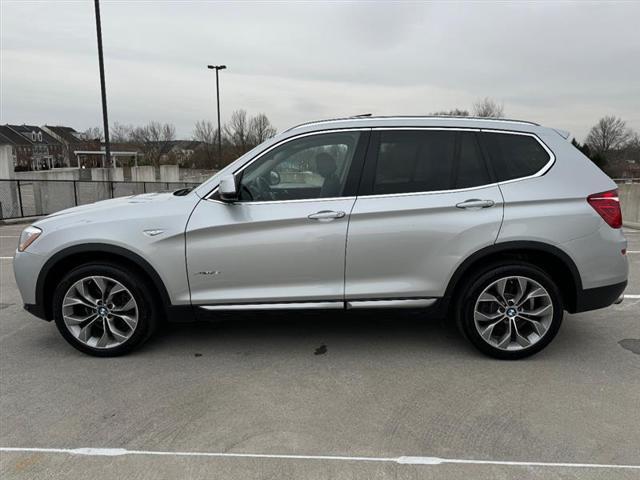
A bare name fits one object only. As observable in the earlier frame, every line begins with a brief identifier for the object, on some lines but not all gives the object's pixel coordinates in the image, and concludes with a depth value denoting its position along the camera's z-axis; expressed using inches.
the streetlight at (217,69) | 1330.0
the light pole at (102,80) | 668.7
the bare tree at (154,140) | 2446.0
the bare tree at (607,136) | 2591.3
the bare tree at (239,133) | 2126.8
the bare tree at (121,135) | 2659.9
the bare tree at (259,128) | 2178.2
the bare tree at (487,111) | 2102.7
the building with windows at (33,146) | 3211.1
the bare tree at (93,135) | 2797.5
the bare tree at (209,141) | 2162.4
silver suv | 146.9
